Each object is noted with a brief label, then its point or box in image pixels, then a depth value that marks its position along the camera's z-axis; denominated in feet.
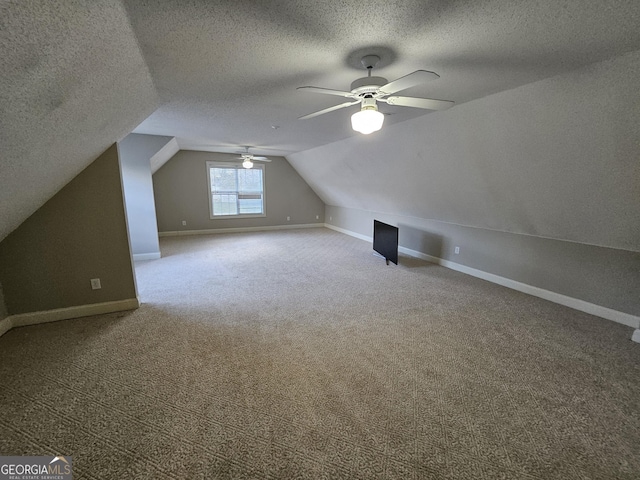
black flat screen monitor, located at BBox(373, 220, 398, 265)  14.62
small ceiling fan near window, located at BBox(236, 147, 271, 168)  19.40
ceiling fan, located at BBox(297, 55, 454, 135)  5.32
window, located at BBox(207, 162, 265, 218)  23.48
